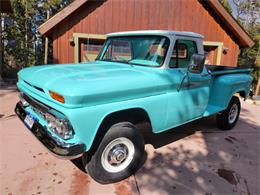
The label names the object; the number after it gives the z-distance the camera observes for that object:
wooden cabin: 9.13
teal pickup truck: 2.57
